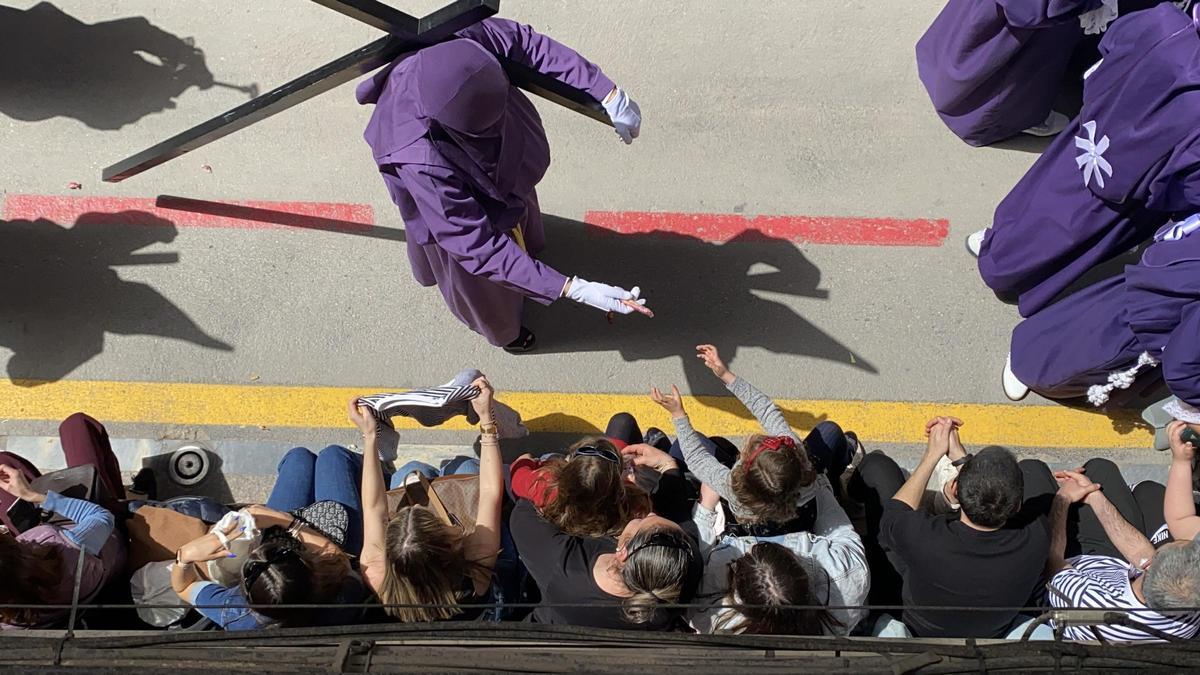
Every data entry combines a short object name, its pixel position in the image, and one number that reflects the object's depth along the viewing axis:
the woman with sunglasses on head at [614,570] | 2.55
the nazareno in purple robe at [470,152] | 2.83
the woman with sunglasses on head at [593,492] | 2.76
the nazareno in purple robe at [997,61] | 3.26
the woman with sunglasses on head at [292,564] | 2.51
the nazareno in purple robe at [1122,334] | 2.87
